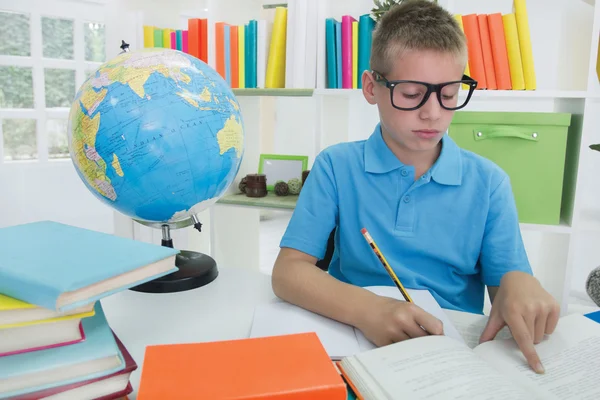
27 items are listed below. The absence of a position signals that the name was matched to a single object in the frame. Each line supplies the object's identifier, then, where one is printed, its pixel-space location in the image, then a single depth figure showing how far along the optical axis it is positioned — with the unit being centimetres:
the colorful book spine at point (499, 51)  172
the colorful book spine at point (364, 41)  185
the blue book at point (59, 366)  50
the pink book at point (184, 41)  219
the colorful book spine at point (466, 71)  172
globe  91
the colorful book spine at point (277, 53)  198
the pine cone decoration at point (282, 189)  216
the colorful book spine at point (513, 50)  172
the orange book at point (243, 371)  49
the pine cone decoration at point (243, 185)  224
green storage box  167
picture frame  226
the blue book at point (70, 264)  52
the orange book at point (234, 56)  205
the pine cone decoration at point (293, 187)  217
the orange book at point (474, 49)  174
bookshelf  171
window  357
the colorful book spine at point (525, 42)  170
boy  99
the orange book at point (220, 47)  207
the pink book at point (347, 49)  188
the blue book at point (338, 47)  191
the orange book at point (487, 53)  173
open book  53
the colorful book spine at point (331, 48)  191
